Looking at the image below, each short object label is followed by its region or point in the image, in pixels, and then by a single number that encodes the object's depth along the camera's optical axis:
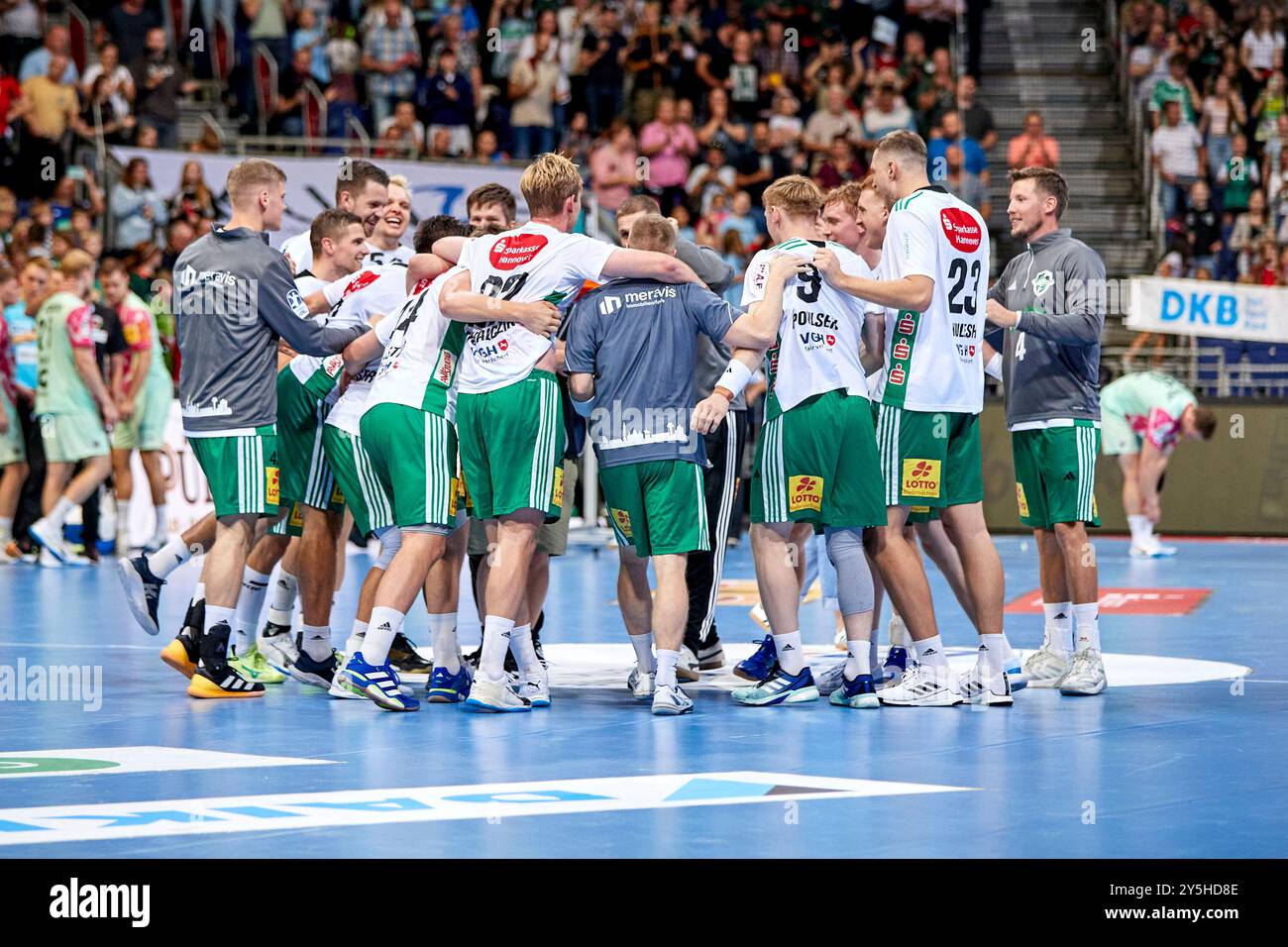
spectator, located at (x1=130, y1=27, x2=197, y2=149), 19.86
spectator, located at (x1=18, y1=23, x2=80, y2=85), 19.75
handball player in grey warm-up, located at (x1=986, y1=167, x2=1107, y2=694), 8.31
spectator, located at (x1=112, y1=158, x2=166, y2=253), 18.08
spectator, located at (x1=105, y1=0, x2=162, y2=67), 20.53
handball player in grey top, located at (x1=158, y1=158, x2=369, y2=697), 8.09
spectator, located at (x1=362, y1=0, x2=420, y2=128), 21.75
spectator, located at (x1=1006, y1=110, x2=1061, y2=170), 21.23
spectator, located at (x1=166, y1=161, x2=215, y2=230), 17.94
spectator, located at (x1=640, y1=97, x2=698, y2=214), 21.03
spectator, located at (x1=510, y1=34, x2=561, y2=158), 21.48
